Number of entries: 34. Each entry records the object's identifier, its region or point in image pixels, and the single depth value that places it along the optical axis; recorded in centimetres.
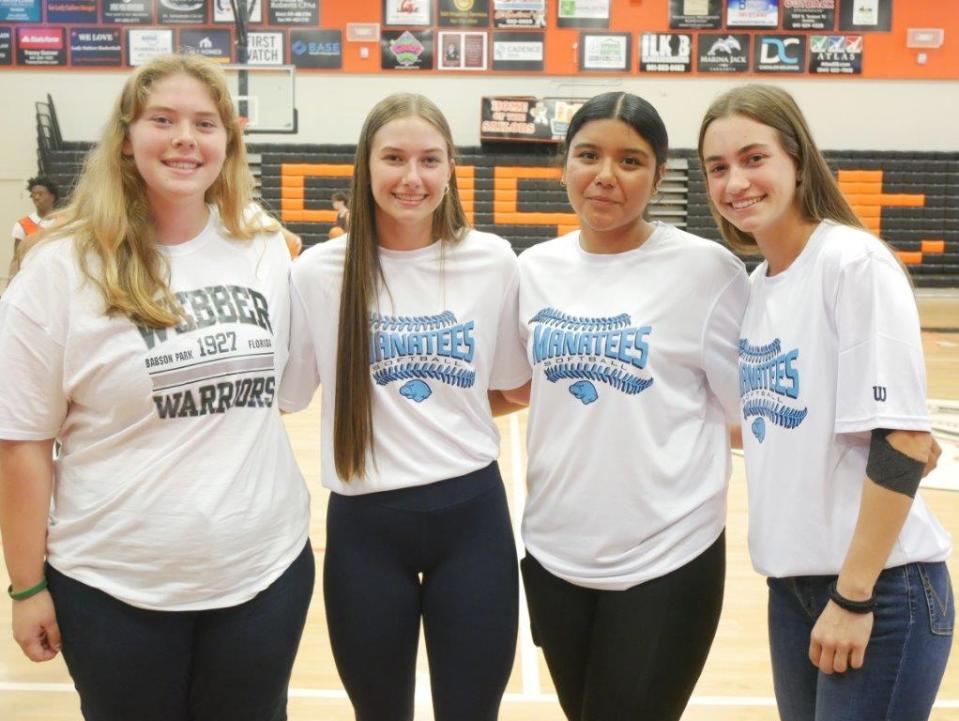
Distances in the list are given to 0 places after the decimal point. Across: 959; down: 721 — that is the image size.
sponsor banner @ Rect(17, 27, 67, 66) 1345
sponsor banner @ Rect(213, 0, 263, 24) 1325
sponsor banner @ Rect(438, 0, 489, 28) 1330
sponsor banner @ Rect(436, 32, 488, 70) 1335
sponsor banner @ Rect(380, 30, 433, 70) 1335
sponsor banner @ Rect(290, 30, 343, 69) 1337
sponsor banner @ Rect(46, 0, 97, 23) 1341
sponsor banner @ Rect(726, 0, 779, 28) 1316
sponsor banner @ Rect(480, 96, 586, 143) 1315
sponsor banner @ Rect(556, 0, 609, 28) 1323
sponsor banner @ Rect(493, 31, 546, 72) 1334
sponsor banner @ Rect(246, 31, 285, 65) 1334
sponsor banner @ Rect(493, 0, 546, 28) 1327
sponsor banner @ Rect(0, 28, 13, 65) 1343
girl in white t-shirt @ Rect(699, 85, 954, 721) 149
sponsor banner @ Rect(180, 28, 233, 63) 1327
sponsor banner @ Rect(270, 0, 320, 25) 1328
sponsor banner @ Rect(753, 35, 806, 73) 1316
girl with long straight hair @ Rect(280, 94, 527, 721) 191
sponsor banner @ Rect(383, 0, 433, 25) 1332
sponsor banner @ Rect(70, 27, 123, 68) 1345
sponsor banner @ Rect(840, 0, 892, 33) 1311
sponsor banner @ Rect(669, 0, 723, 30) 1321
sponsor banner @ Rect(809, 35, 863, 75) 1317
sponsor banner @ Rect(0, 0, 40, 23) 1342
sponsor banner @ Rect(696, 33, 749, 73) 1321
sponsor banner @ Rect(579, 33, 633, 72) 1323
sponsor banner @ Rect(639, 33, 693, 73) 1324
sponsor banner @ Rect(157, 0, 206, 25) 1326
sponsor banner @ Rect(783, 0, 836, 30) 1311
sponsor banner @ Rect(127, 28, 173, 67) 1341
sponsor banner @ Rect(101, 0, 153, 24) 1339
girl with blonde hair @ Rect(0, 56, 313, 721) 161
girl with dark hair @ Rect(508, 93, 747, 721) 184
